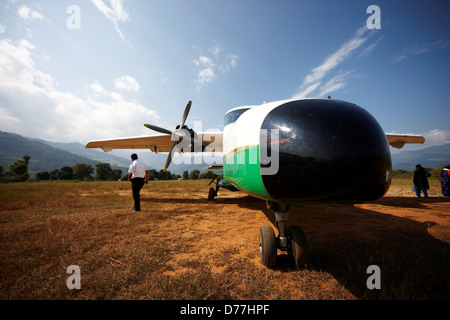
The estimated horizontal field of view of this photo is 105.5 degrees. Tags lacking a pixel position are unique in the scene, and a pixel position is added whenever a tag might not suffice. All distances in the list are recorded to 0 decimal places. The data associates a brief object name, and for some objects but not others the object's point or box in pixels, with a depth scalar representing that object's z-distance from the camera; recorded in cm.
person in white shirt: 608
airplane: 173
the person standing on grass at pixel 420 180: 927
